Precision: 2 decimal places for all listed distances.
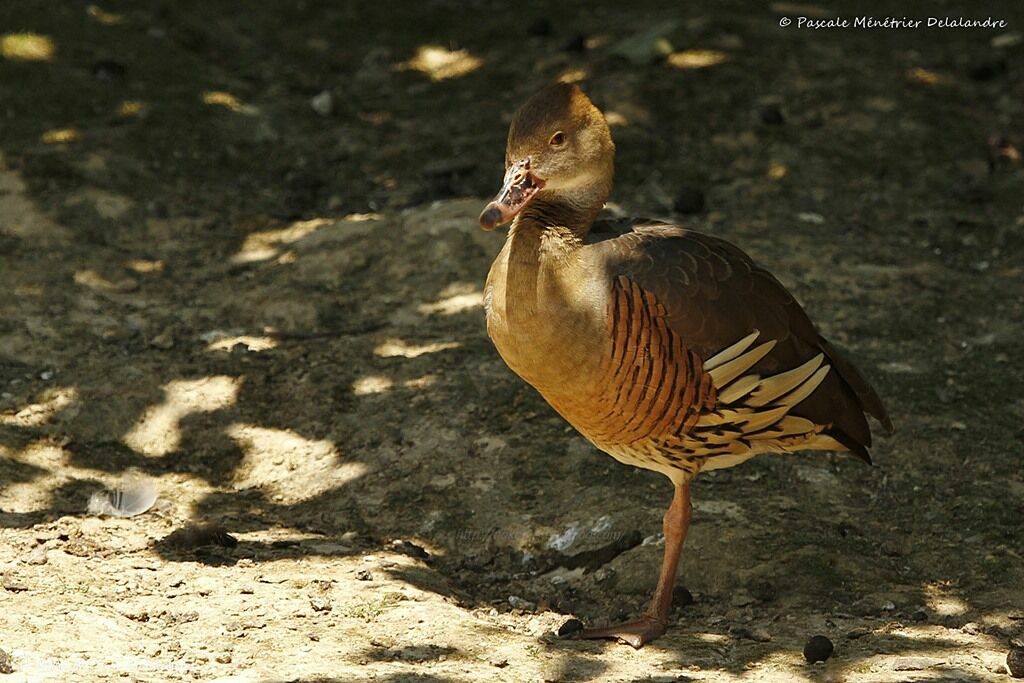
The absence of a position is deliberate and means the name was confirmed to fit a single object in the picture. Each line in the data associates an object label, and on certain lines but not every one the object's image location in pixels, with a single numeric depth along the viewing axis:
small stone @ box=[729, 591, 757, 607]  9.90
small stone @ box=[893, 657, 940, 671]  8.43
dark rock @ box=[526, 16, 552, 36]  21.69
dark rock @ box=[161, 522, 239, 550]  10.14
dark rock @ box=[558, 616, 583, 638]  9.51
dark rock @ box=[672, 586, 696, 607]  9.98
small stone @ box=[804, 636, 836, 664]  8.65
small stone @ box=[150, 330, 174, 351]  13.74
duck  8.99
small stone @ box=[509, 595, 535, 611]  9.98
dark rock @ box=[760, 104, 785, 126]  18.70
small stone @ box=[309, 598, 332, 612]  9.37
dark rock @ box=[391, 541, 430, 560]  10.59
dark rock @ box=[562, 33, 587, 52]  20.81
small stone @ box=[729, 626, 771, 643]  9.23
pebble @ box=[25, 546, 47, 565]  9.62
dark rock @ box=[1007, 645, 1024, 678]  8.41
